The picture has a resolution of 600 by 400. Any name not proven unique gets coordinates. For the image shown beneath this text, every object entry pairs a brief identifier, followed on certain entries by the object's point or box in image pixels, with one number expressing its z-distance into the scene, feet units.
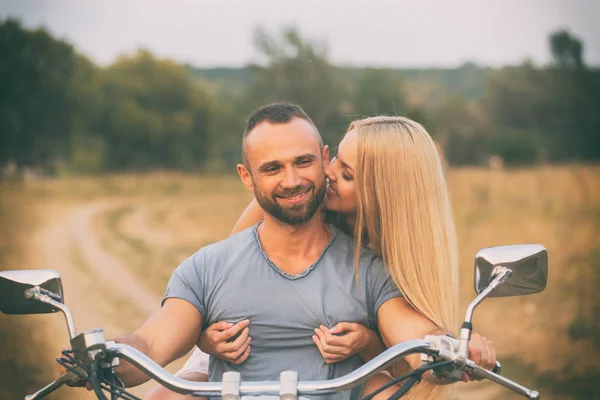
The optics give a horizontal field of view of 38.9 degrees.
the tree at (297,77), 73.26
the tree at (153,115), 90.02
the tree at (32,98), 72.13
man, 9.34
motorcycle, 7.16
